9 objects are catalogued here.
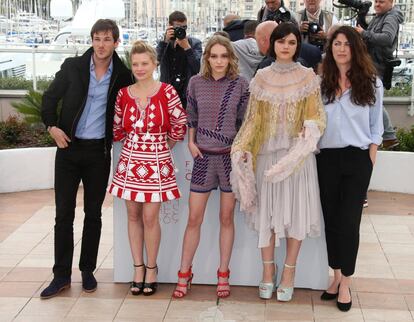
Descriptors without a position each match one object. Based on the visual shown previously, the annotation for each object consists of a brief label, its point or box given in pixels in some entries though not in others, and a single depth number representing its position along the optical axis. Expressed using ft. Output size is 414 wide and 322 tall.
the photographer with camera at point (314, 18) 16.85
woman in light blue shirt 12.13
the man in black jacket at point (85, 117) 12.85
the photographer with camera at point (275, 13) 17.08
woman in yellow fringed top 12.10
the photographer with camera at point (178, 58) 17.94
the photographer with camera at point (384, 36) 17.29
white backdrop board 13.65
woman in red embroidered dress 12.61
